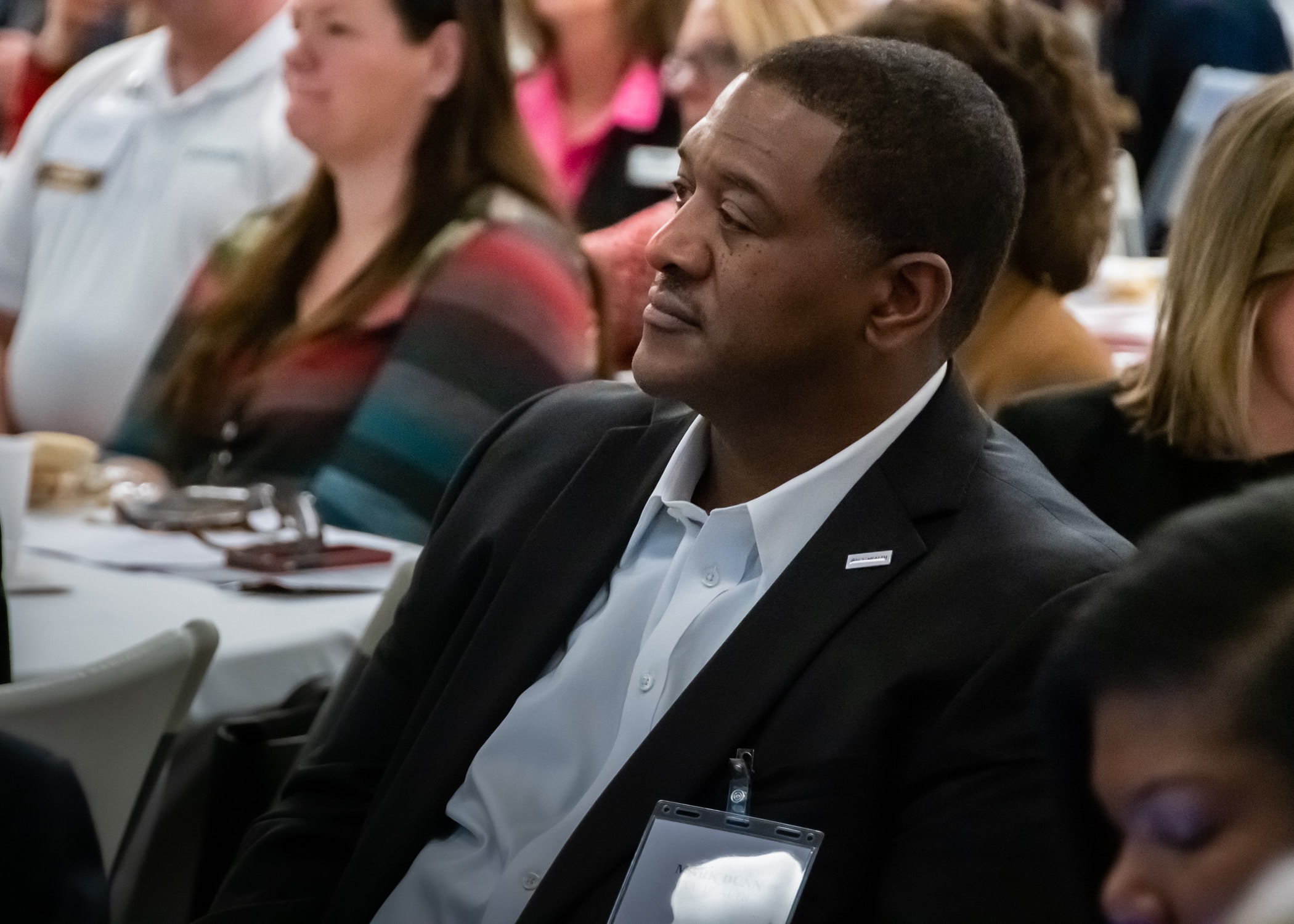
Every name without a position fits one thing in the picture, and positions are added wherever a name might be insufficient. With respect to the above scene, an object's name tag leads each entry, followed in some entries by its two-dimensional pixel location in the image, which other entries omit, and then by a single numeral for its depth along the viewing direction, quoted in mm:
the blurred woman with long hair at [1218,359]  5520
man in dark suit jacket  5112
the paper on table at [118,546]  5974
